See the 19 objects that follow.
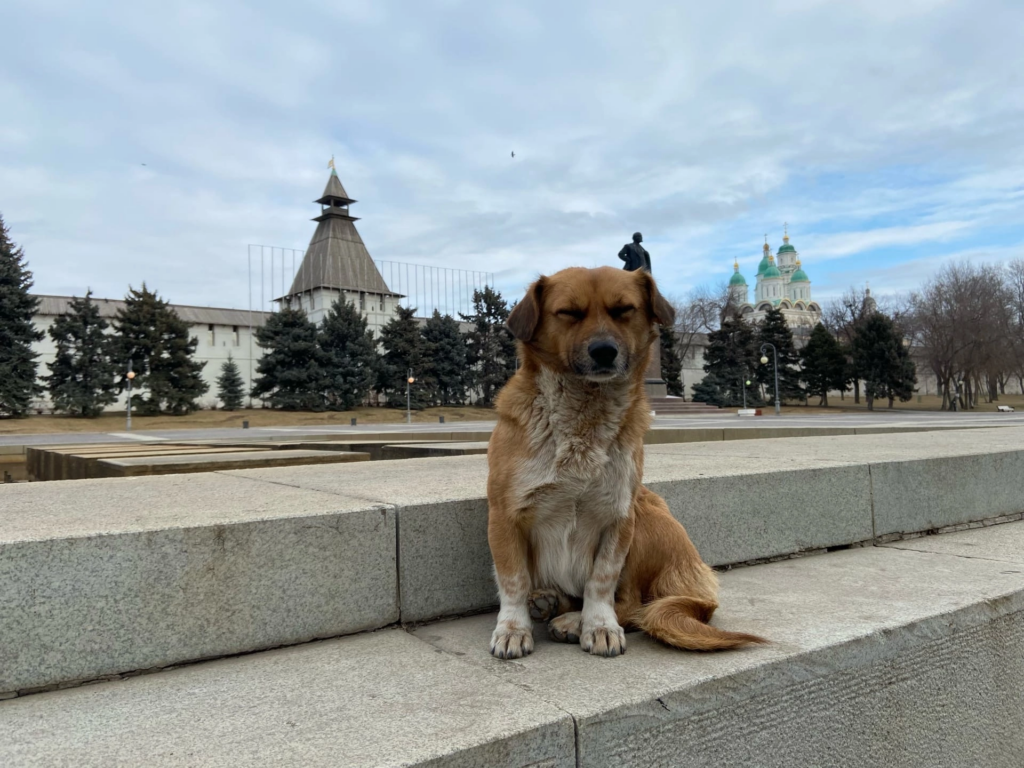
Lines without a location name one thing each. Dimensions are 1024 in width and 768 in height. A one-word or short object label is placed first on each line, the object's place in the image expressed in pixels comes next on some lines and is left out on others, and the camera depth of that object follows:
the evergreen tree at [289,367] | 52.53
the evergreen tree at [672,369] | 60.43
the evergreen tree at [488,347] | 62.62
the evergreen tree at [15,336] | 42.25
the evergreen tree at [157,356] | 47.28
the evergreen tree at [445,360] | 59.91
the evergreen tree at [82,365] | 44.66
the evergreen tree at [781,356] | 66.00
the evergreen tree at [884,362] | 58.34
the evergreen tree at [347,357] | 54.22
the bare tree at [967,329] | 54.69
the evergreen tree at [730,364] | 64.88
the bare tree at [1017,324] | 55.84
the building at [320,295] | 67.31
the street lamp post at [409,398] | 50.27
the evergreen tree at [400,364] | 57.38
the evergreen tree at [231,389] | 54.25
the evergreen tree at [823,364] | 63.66
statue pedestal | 34.38
